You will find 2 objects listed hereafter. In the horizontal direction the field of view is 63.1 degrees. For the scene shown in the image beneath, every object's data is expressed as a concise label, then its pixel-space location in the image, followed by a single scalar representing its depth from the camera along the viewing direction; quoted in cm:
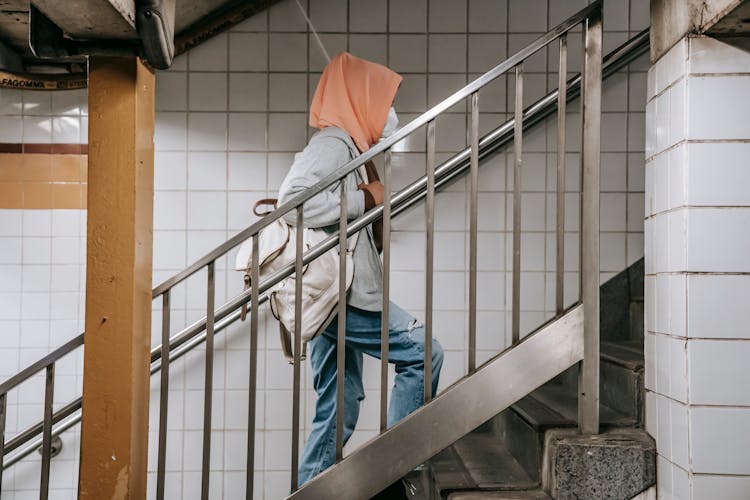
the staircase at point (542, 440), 182
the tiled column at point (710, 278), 164
